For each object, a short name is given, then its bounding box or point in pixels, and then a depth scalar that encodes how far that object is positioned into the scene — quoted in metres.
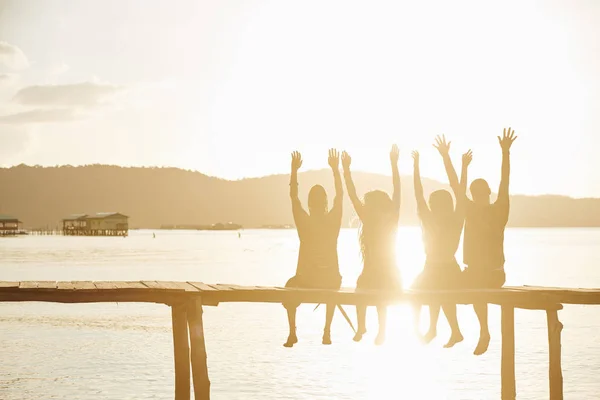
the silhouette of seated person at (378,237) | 10.19
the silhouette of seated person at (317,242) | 10.27
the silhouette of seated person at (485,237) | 10.33
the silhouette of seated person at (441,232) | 10.30
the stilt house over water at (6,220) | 155.00
